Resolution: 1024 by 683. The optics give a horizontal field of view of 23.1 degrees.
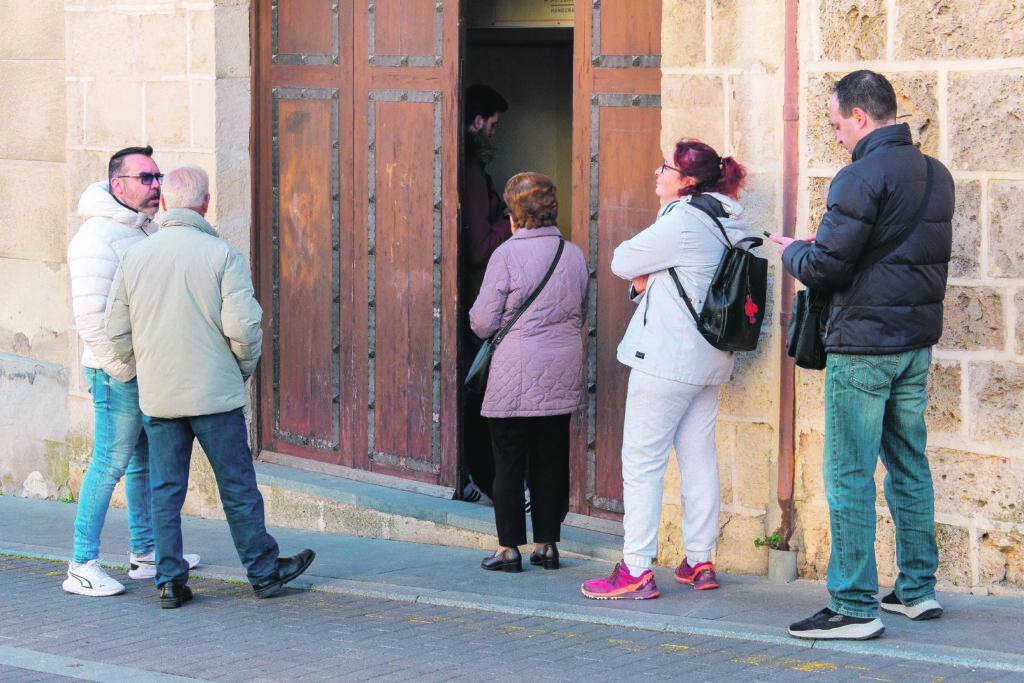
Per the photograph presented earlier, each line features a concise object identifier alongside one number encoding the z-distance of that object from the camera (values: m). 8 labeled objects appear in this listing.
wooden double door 12.03
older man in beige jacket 10.07
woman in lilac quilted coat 10.94
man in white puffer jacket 10.62
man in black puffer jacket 8.67
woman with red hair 9.97
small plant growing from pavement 10.68
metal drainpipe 10.38
